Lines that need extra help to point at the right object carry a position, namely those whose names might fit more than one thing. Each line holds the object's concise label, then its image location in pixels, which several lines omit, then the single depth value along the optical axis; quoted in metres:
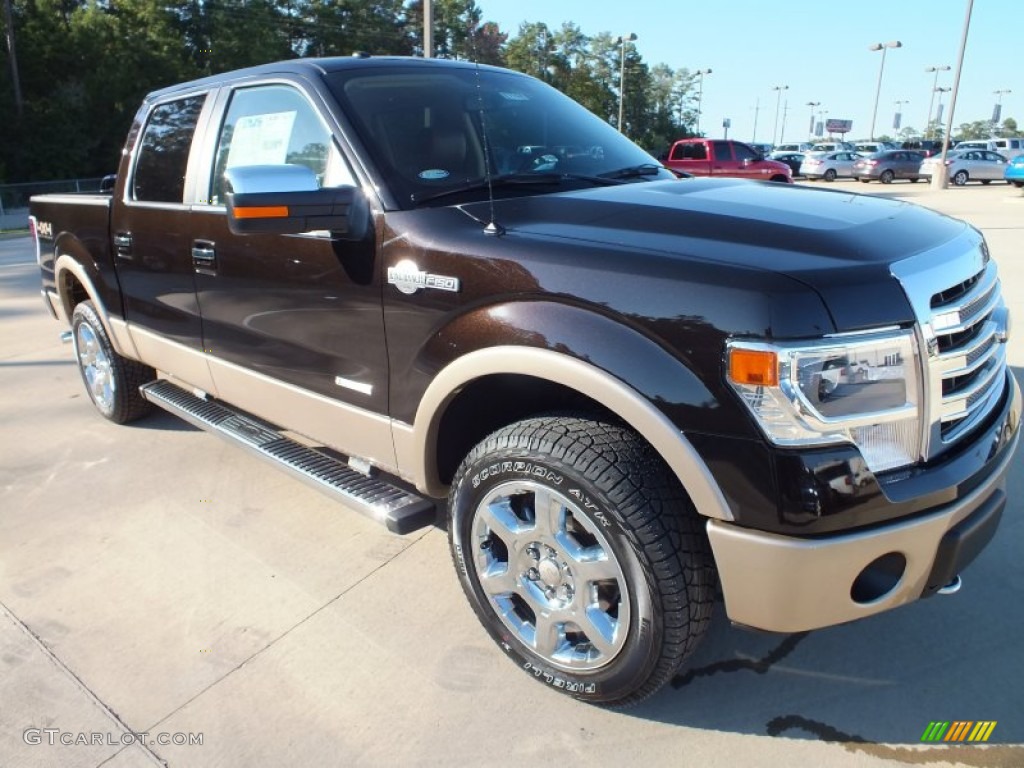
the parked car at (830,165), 36.88
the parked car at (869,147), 49.54
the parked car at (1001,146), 40.69
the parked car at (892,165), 34.25
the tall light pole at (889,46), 46.88
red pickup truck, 23.31
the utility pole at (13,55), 40.06
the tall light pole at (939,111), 94.69
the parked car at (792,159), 38.69
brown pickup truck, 1.88
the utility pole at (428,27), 15.31
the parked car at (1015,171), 23.70
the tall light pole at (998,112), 94.19
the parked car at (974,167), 32.66
